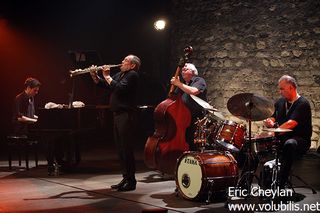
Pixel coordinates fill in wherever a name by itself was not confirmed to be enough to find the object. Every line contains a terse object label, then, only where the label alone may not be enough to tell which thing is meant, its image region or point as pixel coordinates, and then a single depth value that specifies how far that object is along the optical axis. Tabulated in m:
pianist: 7.95
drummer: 5.52
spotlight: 11.01
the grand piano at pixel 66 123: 7.30
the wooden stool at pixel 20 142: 8.00
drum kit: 5.32
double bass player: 6.56
